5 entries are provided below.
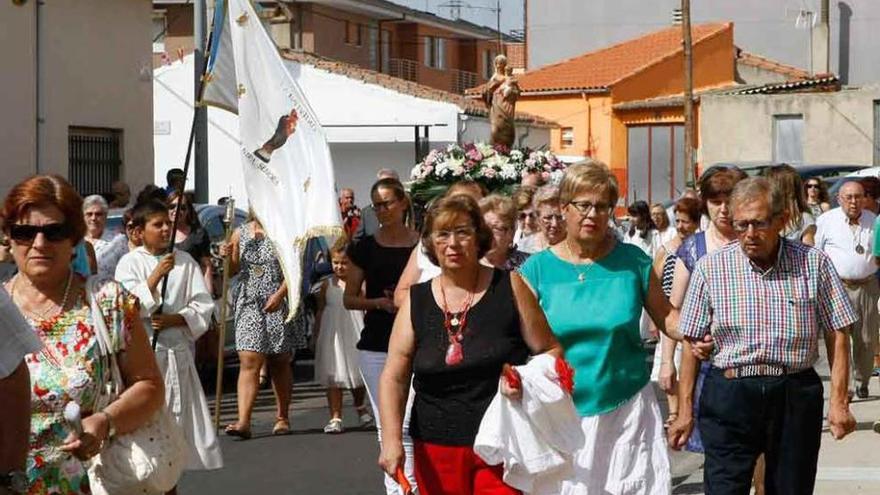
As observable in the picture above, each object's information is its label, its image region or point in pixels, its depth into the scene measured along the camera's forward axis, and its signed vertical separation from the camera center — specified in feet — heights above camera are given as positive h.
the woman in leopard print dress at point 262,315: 44.39 -2.24
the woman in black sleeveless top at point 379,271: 33.60 -0.95
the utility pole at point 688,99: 143.23 +9.25
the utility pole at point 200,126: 72.54 +3.69
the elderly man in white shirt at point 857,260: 48.96 -1.05
